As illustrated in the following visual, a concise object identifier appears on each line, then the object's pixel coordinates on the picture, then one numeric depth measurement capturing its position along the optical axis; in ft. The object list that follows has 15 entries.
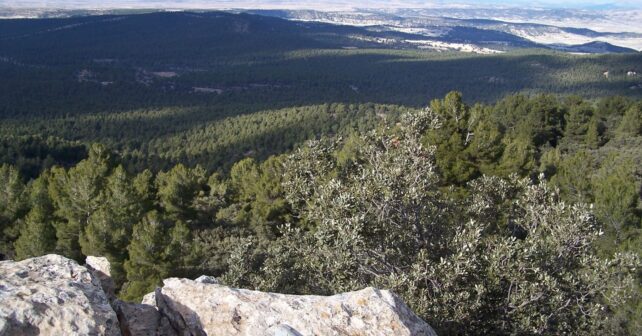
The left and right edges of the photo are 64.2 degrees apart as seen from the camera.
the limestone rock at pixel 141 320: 21.83
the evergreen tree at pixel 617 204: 63.41
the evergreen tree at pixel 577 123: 132.87
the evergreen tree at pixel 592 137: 128.67
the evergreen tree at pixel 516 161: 74.28
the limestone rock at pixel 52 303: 16.87
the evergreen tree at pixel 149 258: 59.00
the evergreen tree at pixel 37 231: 67.92
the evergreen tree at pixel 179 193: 88.17
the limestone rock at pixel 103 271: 25.89
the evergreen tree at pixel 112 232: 65.98
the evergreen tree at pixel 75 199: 71.46
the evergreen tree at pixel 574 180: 69.62
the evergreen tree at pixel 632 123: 130.82
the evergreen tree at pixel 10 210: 77.87
